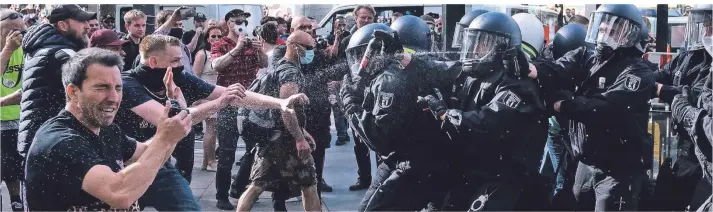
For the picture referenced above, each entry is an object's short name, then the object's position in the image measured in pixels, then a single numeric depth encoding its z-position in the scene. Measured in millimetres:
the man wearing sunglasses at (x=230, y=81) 6406
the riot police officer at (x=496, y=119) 4949
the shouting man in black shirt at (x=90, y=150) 3451
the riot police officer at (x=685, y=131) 5539
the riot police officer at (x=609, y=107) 5219
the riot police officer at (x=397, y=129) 5258
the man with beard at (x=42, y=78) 5371
